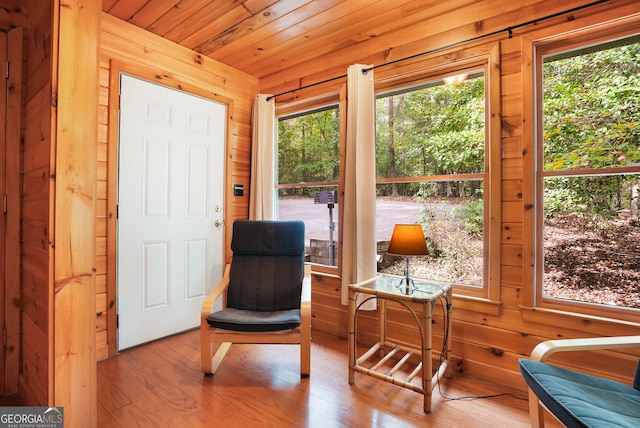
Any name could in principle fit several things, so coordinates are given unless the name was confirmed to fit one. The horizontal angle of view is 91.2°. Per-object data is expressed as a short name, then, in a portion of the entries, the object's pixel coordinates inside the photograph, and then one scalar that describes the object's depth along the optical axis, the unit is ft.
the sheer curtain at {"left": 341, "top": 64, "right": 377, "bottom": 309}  7.64
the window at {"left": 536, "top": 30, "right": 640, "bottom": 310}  5.44
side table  5.53
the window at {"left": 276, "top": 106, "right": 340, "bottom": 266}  9.29
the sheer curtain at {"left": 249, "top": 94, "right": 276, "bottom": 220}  9.91
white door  7.70
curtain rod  5.56
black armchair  6.30
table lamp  6.03
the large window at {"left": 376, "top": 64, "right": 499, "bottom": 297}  6.84
